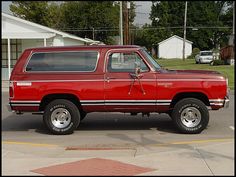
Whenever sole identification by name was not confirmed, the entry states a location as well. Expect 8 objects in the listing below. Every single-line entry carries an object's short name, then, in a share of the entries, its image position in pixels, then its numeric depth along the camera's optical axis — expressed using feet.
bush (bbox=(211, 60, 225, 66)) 148.66
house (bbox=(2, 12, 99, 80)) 92.17
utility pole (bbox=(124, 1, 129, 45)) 122.83
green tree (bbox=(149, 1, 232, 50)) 220.23
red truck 31.40
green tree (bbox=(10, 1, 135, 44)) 190.80
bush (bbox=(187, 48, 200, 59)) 281.13
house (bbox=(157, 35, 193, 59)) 304.54
